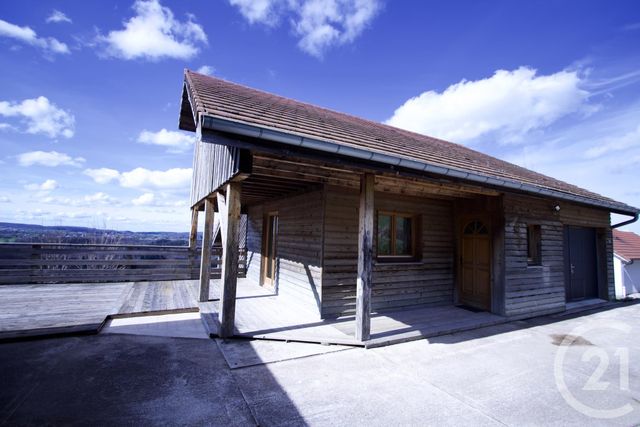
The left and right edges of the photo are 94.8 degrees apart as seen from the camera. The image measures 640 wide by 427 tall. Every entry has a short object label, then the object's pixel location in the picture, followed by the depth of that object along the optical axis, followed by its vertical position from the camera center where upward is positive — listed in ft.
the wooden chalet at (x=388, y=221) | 14.16 +1.19
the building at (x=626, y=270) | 36.45 -3.38
